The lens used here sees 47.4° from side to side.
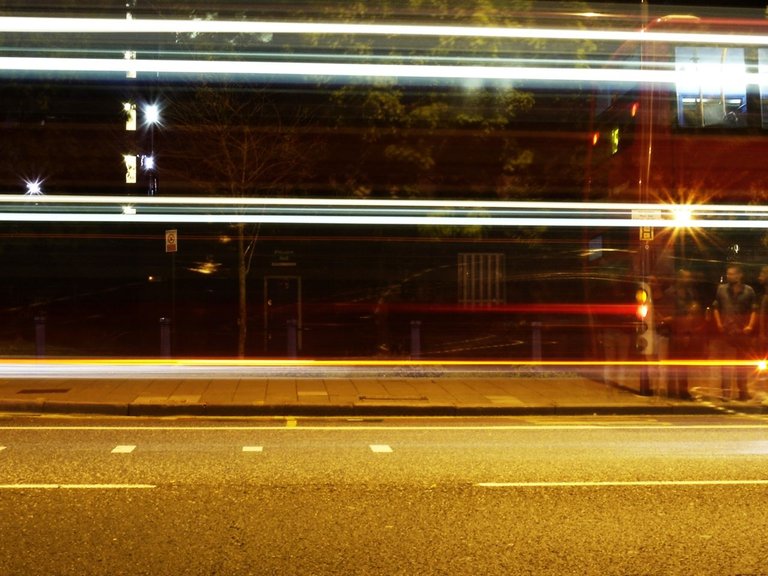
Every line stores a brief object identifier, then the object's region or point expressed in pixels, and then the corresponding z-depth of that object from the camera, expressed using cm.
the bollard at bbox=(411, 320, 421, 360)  1622
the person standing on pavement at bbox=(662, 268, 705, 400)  1355
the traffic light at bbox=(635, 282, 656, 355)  1334
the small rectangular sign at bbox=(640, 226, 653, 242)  1316
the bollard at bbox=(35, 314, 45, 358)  1675
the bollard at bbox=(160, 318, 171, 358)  1595
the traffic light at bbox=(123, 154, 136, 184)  1716
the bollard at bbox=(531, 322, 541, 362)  1611
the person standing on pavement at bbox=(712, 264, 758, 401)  1334
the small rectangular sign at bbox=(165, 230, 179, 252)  1469
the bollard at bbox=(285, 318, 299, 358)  1664
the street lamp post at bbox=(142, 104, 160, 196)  1731
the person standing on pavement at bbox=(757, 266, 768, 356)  1324
